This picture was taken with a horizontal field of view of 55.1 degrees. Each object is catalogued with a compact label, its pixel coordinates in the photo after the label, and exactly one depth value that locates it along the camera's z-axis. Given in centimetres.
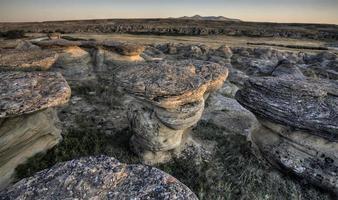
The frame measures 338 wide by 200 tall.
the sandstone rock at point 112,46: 1923
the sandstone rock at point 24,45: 2277
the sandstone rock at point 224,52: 2972
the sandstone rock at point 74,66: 1842
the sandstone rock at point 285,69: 2074
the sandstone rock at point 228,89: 1849
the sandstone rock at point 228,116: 1324
